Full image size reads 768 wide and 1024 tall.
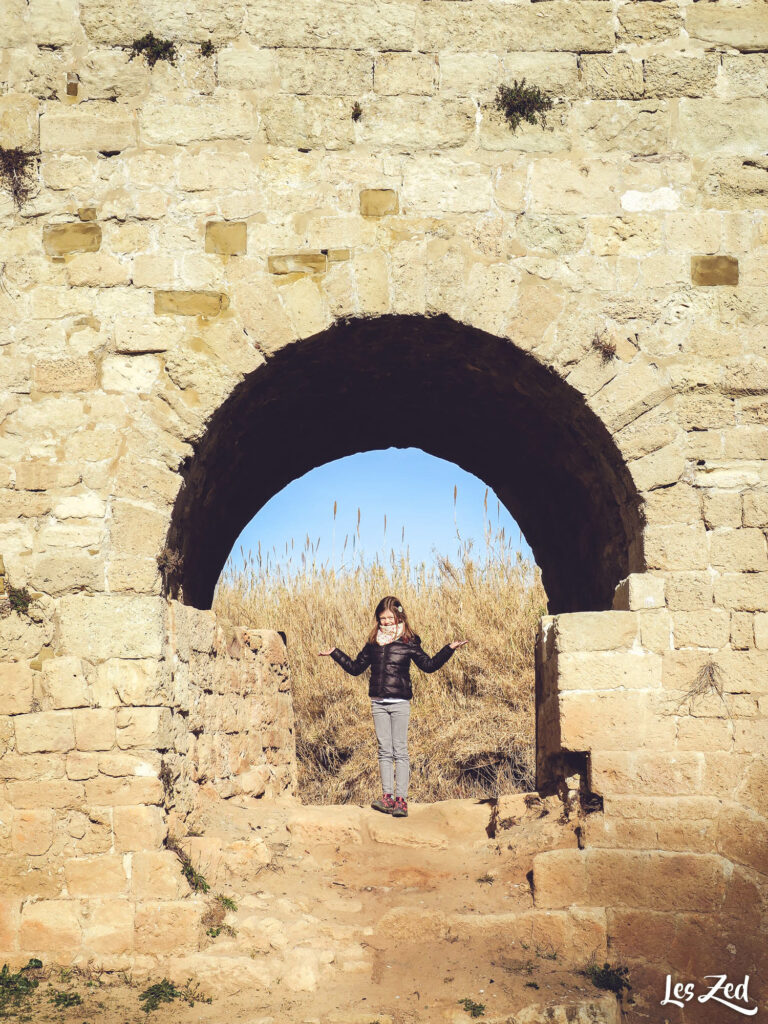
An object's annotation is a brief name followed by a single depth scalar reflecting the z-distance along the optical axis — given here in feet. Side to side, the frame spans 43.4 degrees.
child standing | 21.36
